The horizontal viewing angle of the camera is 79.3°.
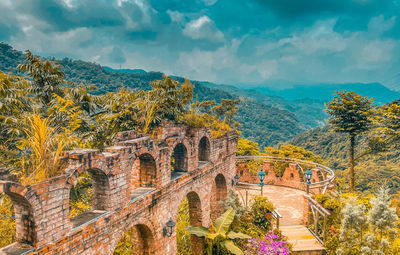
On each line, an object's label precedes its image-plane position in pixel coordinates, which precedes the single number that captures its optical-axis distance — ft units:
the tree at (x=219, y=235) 26.76
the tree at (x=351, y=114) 42.88
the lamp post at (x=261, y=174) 35.96
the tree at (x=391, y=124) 40.93
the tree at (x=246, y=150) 76.53
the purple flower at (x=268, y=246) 24.85
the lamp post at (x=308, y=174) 35.32
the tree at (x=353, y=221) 24.72
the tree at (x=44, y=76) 27.53
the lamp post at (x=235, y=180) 42.29
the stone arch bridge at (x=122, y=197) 12.84
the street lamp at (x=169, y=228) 23.26
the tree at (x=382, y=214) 23.63
